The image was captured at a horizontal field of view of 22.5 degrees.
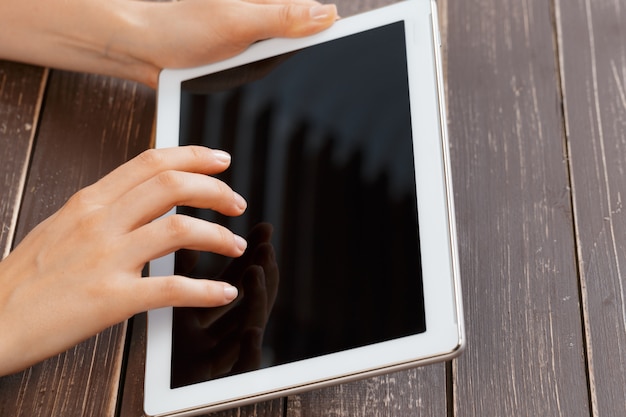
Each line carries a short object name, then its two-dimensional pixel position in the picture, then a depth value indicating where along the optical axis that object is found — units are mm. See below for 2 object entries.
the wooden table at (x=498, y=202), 871
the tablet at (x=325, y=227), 815
